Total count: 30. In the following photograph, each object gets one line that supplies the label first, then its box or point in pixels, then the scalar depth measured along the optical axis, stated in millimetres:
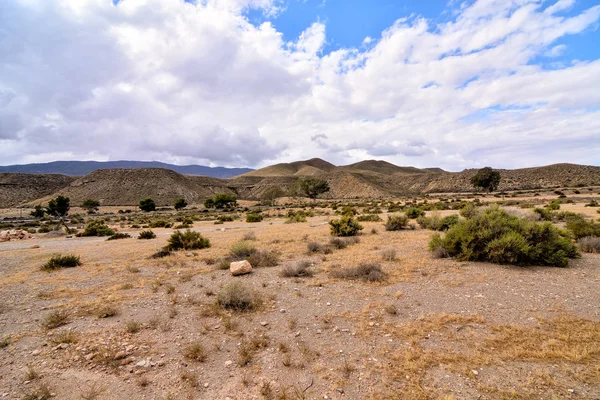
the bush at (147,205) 62062
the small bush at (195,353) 4484
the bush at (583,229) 10867
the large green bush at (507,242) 8383
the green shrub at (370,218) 23250
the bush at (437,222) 15237
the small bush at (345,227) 15938
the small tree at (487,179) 62688
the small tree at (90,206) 68625
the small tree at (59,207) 54562
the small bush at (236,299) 6426
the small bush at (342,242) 12691
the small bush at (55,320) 5688
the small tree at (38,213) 55156
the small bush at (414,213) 22409
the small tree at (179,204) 64938
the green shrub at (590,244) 9648
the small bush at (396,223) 17047
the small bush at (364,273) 7977
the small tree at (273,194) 95600
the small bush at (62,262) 10617
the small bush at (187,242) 14066
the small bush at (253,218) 31352
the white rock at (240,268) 9000
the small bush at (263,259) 10102
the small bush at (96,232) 24094
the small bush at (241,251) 11320
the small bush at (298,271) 8727
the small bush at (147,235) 19453
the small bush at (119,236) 20742
